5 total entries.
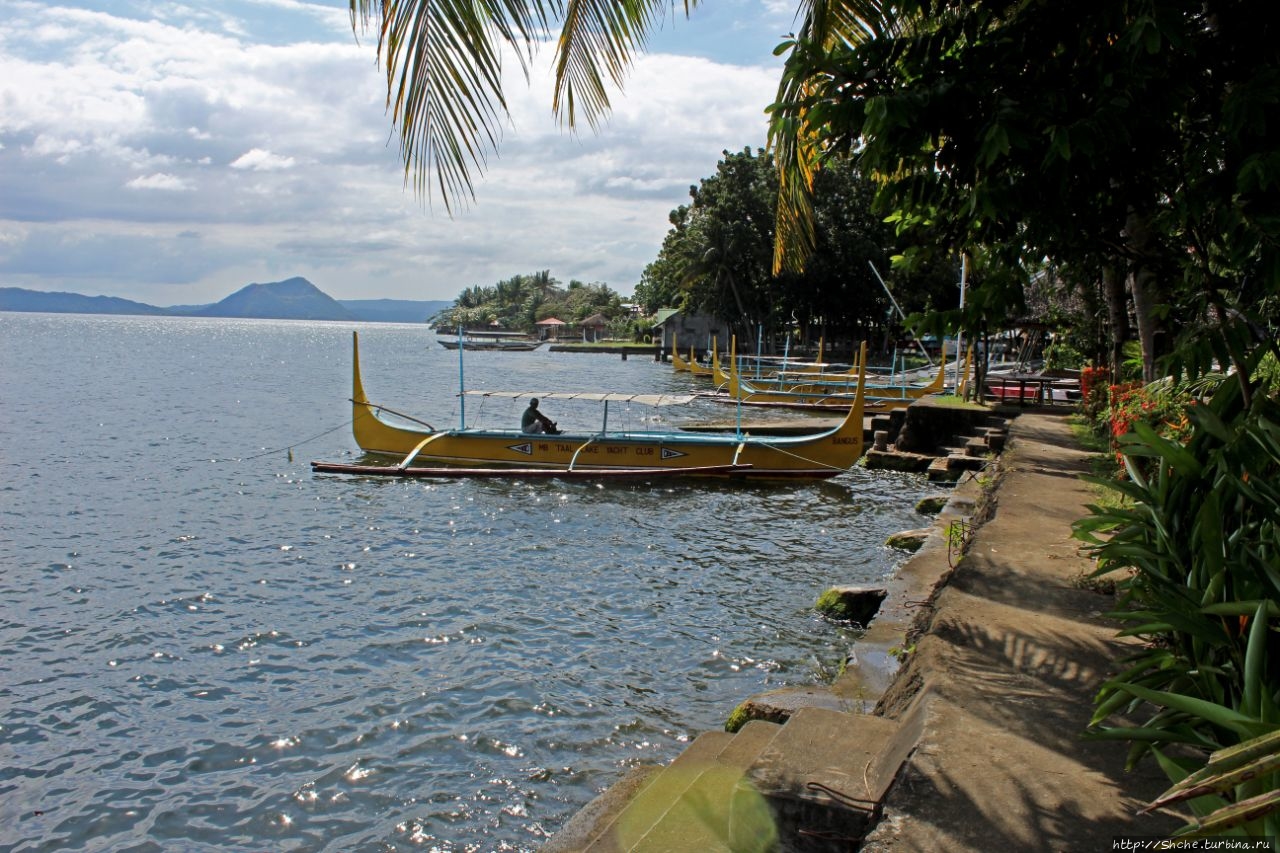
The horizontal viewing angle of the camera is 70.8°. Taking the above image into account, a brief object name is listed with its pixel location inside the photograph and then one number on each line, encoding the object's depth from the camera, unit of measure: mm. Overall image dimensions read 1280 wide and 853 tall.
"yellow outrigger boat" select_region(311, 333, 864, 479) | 17812
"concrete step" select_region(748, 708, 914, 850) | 3607
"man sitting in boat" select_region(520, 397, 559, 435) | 18969
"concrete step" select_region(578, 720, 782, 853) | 3777
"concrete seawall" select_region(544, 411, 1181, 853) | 3232
